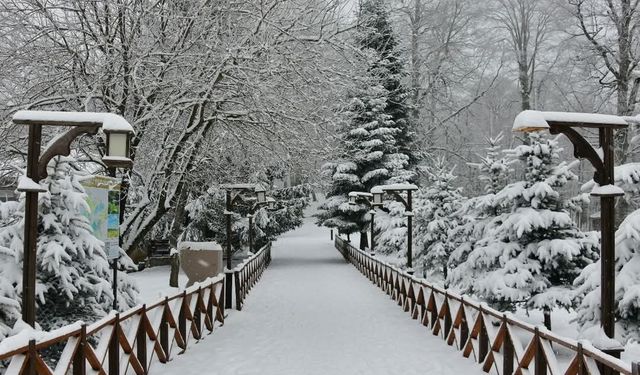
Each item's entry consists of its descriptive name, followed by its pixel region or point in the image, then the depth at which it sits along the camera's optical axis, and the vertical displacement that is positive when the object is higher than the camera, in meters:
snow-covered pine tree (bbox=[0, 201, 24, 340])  6.91 -0.95
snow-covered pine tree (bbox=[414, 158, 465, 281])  21.94 -0.72
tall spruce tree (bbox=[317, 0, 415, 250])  33.72 +2.65
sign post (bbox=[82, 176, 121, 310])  8.60 -0.15
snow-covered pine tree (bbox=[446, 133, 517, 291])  14.06 -0.31
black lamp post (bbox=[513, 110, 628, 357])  6.80 +0.53
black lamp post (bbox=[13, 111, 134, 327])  6.48 +0.48
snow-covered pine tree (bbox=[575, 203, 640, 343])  7.98 -1.15
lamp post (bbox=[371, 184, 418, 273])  17.02 +0.14
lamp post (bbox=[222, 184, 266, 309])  15.95 -0.50
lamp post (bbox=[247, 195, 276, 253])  20.39 -0.15
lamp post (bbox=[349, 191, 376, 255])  26.78 +0.26
